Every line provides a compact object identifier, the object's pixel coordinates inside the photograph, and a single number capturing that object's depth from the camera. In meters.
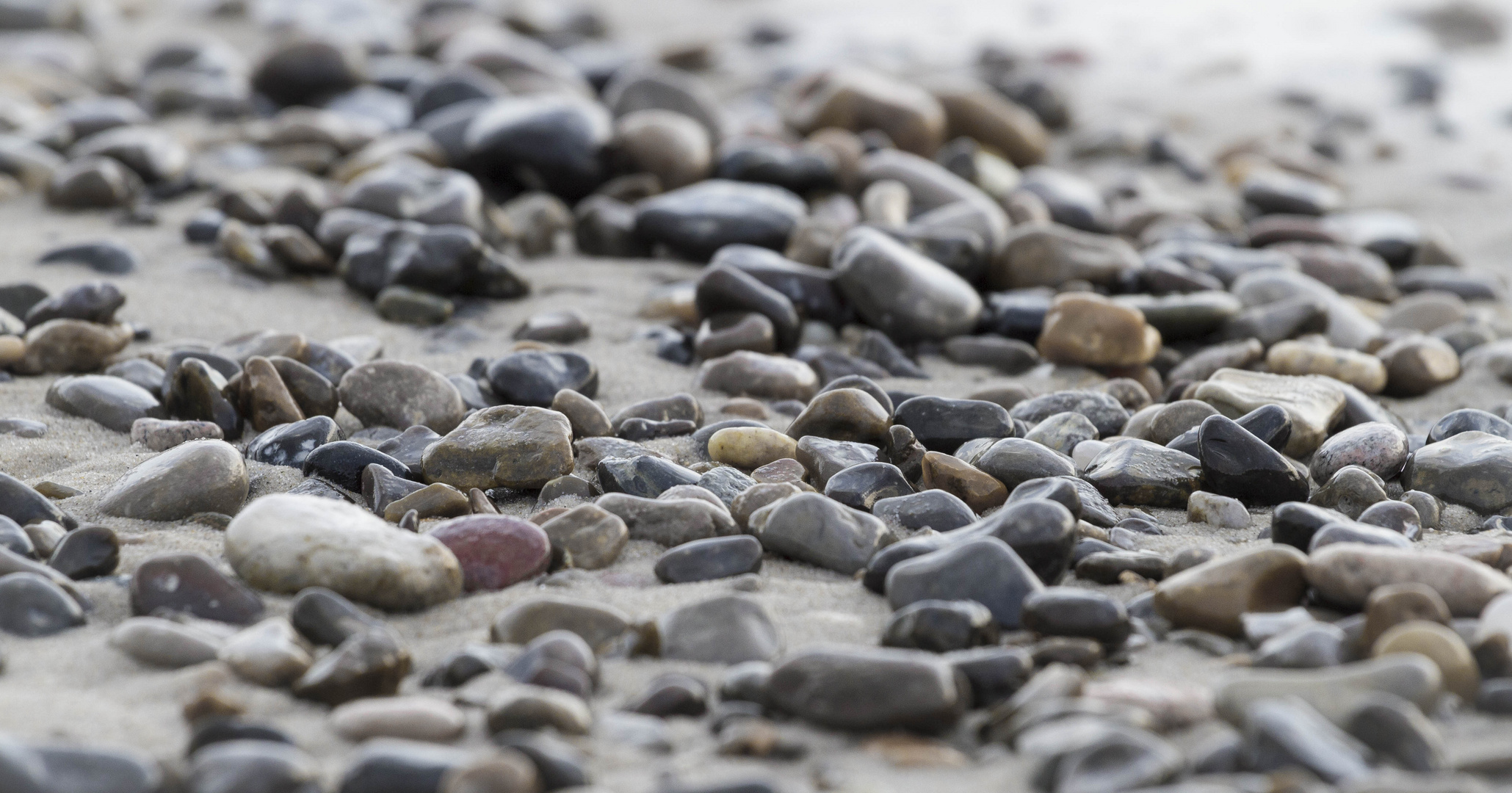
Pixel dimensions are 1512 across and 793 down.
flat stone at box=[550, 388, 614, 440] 5.37
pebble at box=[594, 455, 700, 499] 4.72
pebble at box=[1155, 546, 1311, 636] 3.65
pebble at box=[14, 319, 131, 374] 5.87
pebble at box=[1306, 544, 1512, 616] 3.61
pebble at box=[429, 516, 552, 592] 3.99
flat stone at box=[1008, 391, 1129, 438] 5.64
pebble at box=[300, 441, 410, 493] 4.73
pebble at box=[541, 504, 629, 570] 4.15
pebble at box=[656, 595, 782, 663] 3.49
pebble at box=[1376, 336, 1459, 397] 6.39
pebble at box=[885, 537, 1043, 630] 3.69
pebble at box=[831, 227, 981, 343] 6.89
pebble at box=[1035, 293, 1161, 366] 6.48
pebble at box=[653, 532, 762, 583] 4.04
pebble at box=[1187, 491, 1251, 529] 4.61
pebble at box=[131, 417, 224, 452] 5.06
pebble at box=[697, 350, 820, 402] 6.12
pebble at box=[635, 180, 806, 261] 8.10
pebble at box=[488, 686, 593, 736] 3.04
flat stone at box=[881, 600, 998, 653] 3.46
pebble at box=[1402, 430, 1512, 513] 4.69
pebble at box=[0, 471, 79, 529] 4.18
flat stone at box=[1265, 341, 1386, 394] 6.27
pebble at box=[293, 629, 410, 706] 3.20
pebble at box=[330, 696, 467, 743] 3.01
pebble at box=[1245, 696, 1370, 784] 2.72
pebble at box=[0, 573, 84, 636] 3.51
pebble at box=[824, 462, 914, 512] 4.68
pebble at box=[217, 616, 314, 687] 3.28
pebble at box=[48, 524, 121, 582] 3.86
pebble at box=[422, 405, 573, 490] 4.78
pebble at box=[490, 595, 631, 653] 3.57
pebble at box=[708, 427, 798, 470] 5.12
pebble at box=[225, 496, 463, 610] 3.73
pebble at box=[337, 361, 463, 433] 5.45
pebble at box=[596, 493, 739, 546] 4.34
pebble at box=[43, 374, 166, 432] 5.32
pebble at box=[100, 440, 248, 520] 4.40
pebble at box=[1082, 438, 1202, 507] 4.79
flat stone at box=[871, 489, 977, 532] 4.45
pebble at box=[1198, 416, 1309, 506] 4.76
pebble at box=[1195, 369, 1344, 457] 5.36
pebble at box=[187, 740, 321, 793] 2.69
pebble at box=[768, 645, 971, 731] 3.09
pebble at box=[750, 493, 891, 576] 4.18
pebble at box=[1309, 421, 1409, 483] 4.98
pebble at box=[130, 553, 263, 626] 3.65
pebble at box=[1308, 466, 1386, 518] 4.66
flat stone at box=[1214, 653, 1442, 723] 2.99
